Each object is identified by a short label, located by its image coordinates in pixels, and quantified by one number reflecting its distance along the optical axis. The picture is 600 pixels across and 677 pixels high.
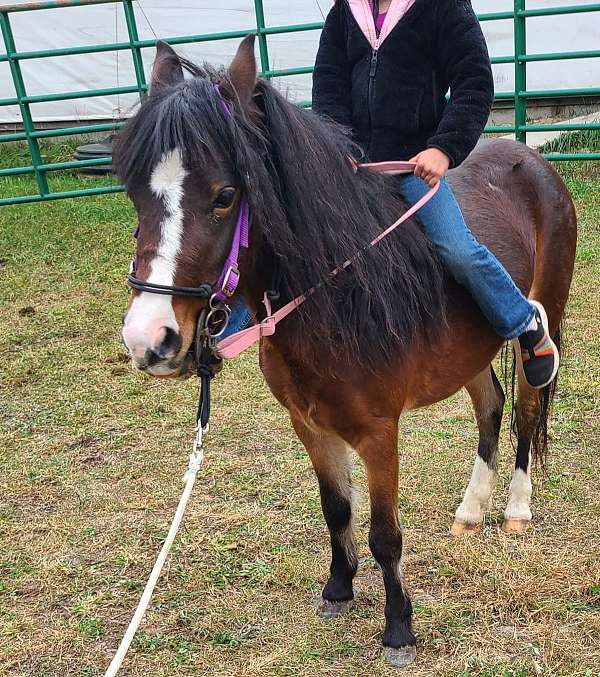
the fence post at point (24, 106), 7.58
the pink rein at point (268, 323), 2.12
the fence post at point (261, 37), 7.39
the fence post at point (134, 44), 7.45
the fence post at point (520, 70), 7.16
